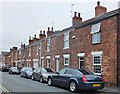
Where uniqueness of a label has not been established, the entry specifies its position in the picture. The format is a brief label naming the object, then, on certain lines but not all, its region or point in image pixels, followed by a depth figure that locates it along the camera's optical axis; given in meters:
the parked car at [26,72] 27.84
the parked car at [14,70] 37.88
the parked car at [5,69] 49.48
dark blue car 14.44
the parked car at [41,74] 21.25
